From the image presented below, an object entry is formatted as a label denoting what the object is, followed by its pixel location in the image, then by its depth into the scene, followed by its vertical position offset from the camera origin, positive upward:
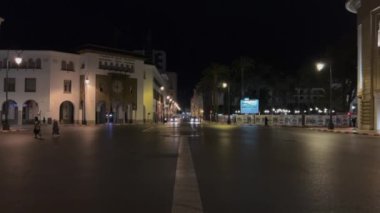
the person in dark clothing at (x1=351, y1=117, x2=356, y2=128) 62.11 -0.13
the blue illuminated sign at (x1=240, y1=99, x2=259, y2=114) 95.69 +2.91
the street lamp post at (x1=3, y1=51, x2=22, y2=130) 48.19 -0.42
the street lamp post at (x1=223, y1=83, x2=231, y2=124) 91.25 +0.14
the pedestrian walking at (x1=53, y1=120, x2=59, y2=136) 39.31 -0.64
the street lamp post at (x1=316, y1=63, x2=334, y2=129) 51.42 +5.34
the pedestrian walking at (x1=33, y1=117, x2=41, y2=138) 35.09 -0.47
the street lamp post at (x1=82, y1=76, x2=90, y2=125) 83.19 +2.99
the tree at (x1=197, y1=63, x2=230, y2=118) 118.75 +9.66
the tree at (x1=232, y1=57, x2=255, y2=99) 112.19 +11.39
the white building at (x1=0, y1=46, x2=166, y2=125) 77.56 +5.56
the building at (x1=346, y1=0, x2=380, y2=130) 48.47 +5.41
